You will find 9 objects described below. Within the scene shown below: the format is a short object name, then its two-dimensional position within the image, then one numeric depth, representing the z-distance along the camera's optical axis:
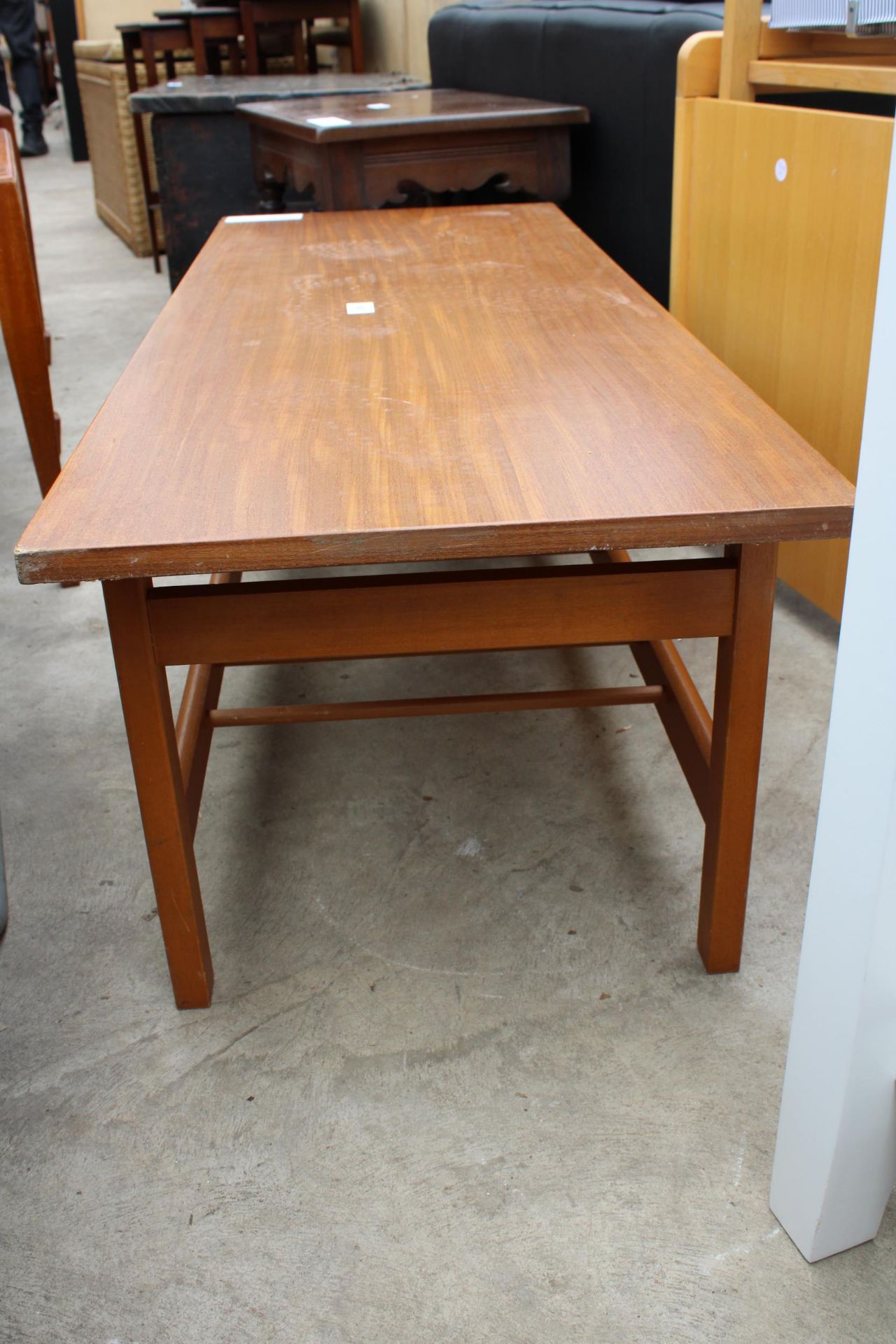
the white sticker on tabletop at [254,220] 2.03
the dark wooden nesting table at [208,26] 4.21
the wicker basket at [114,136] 4.37
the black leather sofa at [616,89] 2.17
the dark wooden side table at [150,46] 4.08
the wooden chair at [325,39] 4.82
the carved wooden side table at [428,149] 2.36
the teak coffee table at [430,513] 0.83
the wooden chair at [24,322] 1.75
